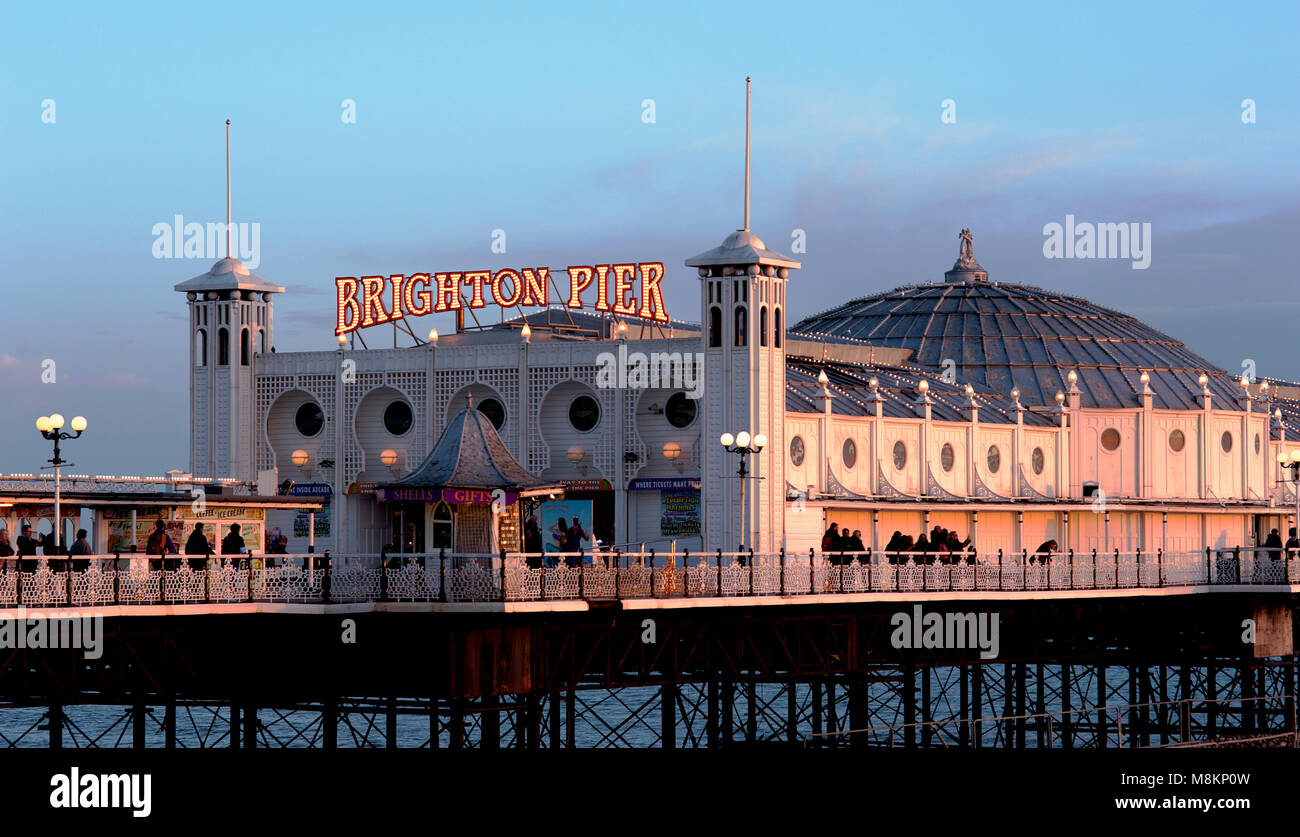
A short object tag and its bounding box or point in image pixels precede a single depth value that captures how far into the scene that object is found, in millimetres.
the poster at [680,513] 67500
